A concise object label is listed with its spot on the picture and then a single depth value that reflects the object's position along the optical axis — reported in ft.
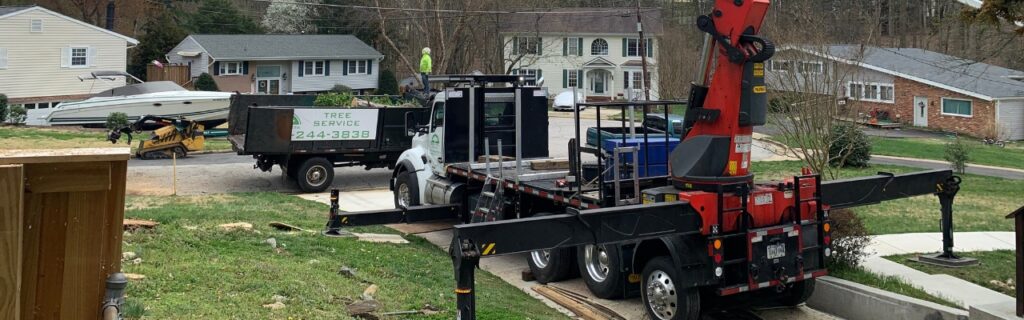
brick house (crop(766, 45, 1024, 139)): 149.89
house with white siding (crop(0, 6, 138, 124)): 131.34
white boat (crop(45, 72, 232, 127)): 101.96
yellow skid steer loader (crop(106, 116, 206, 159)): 83.30
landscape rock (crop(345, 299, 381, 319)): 27.32
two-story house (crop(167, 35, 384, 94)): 172.35
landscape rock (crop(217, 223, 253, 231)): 42.27
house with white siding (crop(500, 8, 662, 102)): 216.54
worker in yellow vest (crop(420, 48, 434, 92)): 80.94
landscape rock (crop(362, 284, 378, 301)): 29.72
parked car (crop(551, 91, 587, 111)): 175.02
